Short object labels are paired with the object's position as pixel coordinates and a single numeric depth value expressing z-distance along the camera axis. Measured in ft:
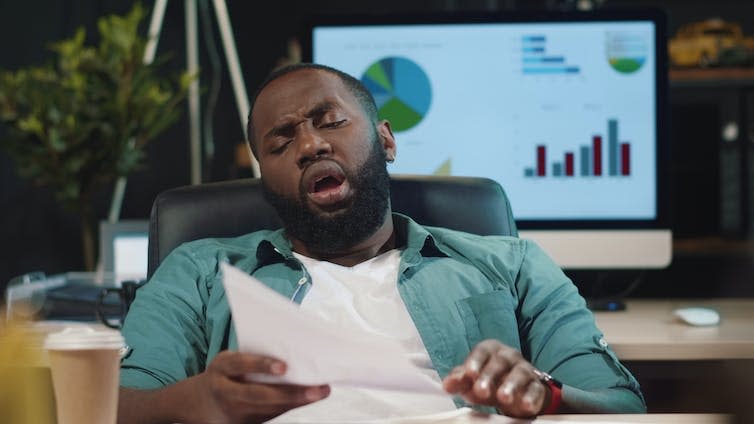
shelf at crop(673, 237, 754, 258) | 8.67
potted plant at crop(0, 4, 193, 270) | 8.86
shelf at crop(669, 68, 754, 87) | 8.70
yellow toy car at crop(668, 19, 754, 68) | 9.34
